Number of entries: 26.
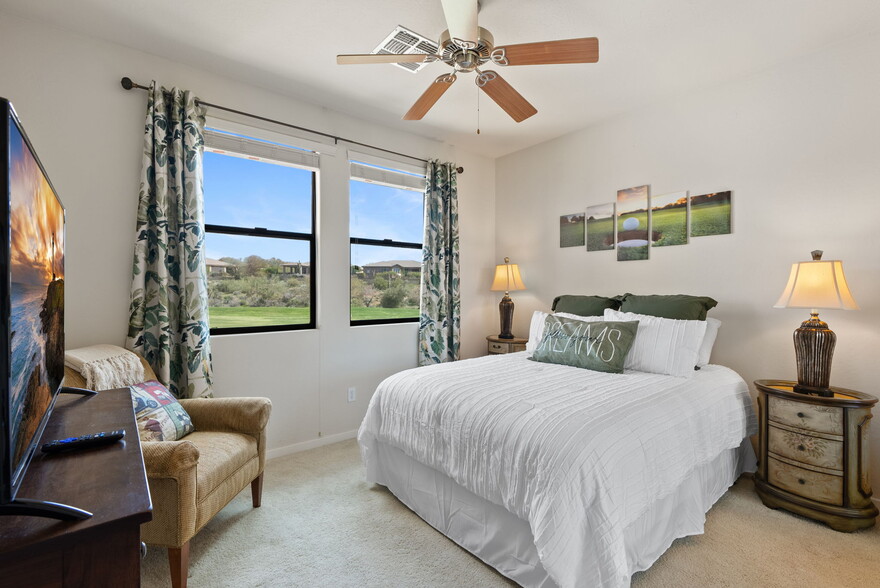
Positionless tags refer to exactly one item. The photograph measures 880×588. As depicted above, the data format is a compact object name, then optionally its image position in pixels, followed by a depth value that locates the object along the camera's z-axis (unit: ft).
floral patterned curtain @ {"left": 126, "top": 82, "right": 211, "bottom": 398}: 8.04
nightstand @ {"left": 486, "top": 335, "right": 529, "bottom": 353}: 12.70
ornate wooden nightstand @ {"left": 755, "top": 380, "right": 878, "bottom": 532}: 6.64
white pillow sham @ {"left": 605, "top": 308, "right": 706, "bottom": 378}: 7.85
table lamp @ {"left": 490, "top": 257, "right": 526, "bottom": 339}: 13.14
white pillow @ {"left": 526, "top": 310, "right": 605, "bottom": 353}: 10.03
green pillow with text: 8.16
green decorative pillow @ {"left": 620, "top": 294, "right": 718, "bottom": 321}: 8.64
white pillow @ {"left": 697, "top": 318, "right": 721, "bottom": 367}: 8.49
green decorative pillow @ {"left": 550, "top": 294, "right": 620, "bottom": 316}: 10.30
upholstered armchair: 5.12
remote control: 3.06
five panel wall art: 9.46
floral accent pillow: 6.14
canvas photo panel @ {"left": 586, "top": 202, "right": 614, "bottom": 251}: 11.28
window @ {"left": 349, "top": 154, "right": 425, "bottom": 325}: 11.73
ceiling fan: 5.73
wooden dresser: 2.07
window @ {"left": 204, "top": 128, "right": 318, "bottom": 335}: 9.47
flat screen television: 2.06
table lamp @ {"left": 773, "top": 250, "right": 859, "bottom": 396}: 6.94
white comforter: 4.59
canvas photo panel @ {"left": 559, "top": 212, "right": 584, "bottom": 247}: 11.99
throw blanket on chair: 6.18
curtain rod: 7.91
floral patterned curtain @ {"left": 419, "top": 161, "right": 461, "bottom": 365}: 12.48
